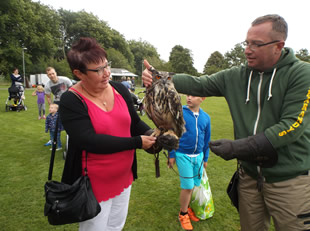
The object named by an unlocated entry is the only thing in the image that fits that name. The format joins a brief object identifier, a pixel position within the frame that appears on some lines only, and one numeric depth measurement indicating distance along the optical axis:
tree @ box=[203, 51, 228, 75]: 58.94
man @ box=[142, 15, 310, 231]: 1.59
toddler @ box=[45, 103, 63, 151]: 5.46
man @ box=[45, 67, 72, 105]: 5.45
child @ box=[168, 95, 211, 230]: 3.04
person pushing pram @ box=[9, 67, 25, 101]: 11.09
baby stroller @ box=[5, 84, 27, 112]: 11.30
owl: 1.84
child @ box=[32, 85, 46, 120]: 9.59
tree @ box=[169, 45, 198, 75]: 30.37
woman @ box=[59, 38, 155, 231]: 1.68
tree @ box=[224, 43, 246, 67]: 50.78
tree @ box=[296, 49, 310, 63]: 39.55
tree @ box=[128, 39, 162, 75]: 72.00
